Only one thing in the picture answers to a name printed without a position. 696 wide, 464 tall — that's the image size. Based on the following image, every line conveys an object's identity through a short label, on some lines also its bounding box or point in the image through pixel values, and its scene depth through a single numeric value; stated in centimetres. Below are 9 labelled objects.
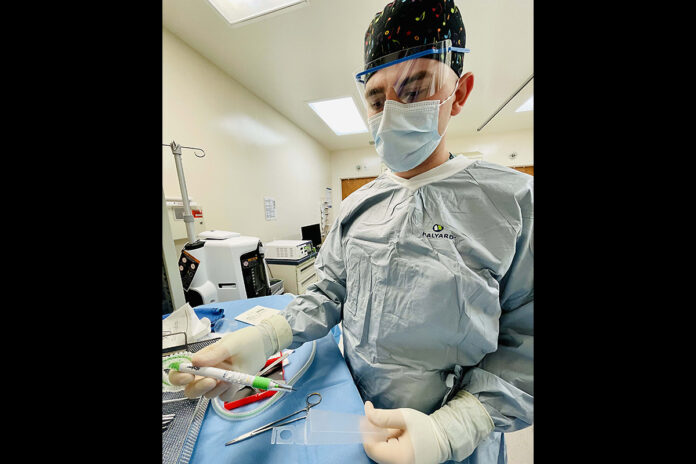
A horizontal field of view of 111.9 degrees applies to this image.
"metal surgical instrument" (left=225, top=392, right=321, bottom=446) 51
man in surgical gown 55
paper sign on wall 278
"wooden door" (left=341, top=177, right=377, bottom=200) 481
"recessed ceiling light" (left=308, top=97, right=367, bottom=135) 280
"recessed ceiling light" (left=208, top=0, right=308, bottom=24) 146
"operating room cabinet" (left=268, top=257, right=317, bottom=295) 256
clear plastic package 50
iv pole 147
